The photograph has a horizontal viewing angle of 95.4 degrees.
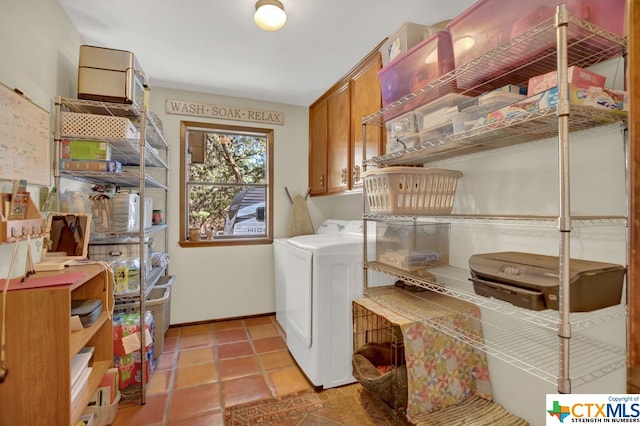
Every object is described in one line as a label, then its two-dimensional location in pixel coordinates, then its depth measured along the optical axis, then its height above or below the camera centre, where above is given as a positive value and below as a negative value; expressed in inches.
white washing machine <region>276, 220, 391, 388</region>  77.2 -24.2
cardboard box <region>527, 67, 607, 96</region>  35.3 +16.9
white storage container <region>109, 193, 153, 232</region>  73.4 +0.6
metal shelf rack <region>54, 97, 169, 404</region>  68.1 +18.5
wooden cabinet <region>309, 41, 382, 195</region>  85.5 +31.3
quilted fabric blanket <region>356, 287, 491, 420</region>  53.7 -26.9
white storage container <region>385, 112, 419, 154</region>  60.2 +17.7
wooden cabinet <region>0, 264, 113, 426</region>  42.0 -20.9
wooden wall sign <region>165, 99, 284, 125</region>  116.0 +43.3
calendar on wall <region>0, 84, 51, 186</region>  51.2 +14.9
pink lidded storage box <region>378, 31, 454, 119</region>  54.0 +29.0
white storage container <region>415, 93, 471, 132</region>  52.1 +19.9
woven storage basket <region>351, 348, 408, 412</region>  58.1 -35.5
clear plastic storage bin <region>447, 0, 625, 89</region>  37.0 +27.4
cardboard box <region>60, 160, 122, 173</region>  68.6 +12.0
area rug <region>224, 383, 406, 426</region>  66.5 -47.5
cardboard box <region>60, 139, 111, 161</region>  68.7 +15.7
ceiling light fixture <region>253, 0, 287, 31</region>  64.2 +44.6
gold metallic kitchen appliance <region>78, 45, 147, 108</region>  70.7 +34.6
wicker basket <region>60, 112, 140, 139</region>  68.4 +21.5
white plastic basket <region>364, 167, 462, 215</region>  58.3 +5.1
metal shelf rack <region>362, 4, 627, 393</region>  32.4 +12.7
